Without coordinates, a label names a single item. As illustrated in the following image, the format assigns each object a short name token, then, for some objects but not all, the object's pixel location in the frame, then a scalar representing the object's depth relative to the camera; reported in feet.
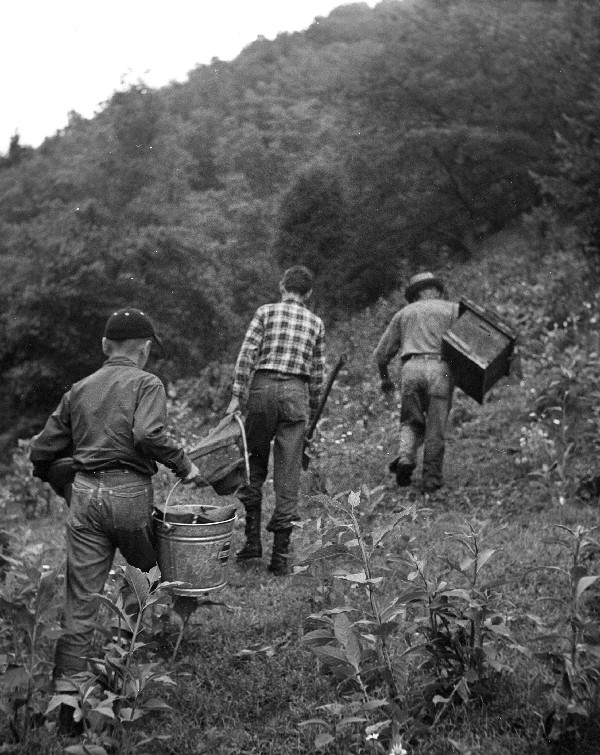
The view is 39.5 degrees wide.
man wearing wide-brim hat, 23.79
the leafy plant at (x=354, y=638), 9.65
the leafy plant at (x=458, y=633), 10.62
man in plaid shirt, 18.58
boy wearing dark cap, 12.89
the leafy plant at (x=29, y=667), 11.62
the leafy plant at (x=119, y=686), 10.09
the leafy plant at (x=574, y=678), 9.68
